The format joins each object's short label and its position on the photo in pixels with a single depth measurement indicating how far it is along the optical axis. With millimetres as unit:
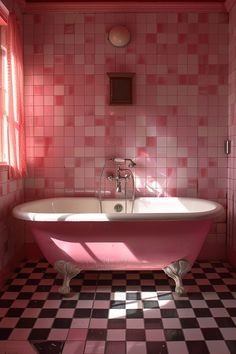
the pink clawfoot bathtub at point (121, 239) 2158
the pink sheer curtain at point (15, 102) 2592
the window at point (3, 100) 2562
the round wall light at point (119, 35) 2912
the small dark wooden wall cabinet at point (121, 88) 2977
